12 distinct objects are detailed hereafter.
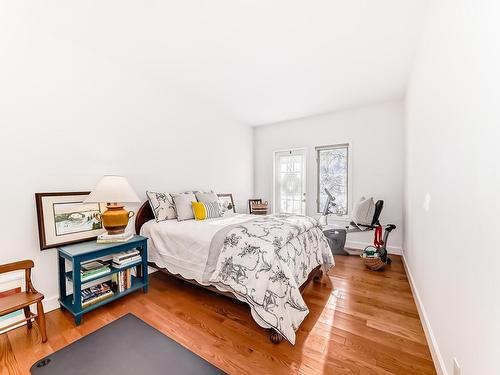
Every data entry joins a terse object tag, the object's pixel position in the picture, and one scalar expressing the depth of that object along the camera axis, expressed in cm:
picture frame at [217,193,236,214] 371
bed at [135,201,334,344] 165
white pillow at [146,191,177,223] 274
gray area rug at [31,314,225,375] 117
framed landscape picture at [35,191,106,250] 198
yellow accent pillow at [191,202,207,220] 288
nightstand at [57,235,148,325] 184
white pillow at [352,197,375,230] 337
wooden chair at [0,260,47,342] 151
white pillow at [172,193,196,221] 282
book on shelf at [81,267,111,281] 194
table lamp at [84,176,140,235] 210
